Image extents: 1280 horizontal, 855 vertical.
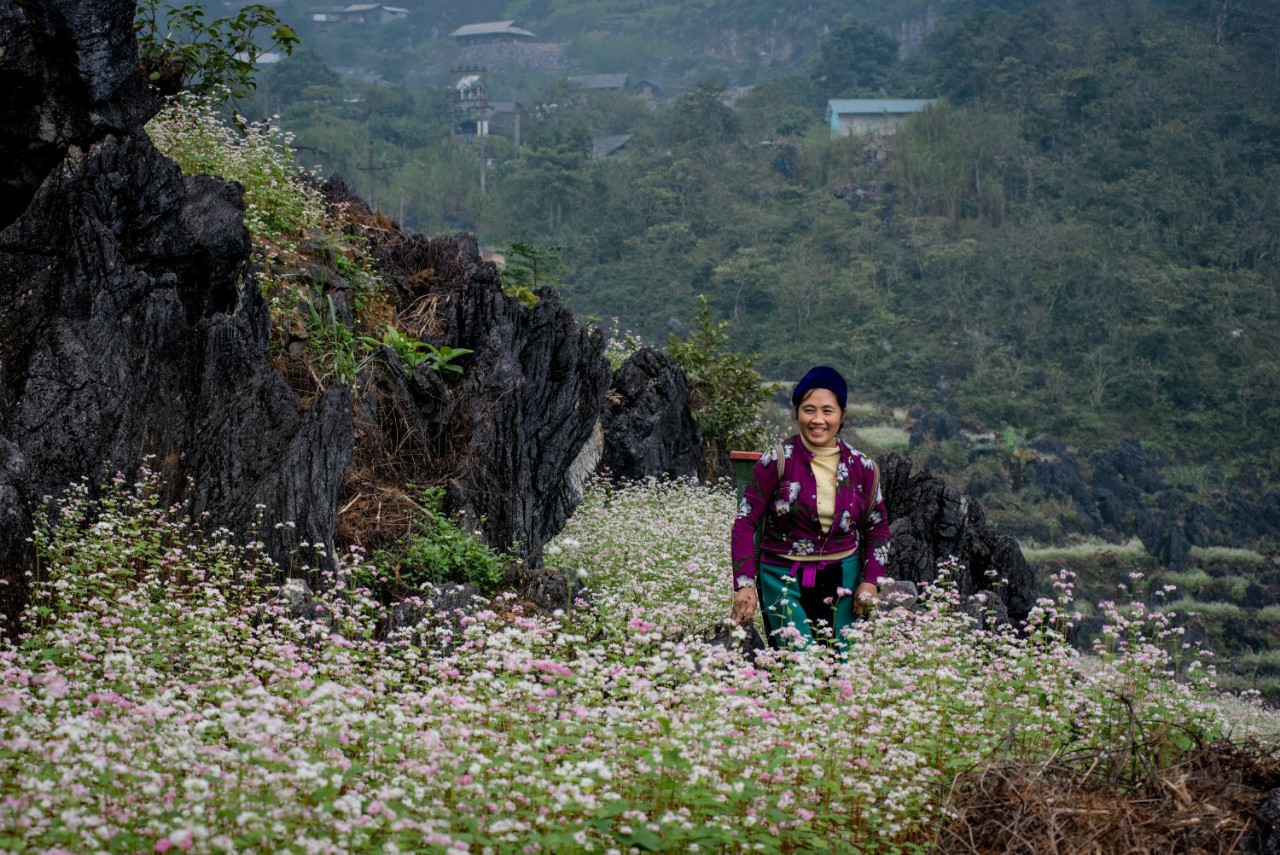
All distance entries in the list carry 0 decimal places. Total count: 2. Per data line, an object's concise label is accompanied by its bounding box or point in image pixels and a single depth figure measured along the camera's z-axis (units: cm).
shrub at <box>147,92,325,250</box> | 1023
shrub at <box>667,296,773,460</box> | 1866
